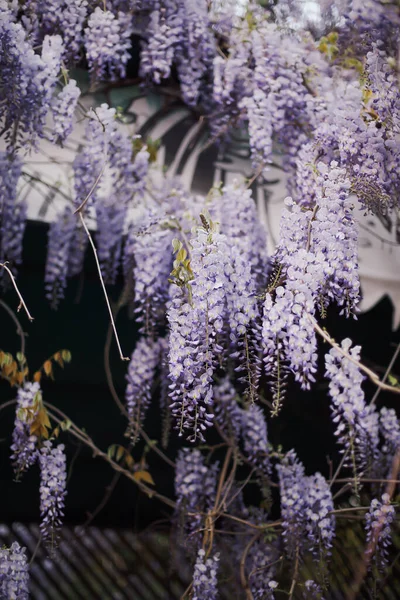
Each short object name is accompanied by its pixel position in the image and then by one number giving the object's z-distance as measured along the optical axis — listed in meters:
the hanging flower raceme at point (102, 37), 2.51
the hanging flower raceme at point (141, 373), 2.74
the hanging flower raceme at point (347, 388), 2.14
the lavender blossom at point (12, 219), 2.66
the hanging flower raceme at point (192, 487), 2.76
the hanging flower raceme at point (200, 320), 1.81
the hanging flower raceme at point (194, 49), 2.67
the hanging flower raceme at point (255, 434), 2.86
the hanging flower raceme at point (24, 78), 2.19
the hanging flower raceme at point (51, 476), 2.46
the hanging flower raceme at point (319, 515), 2.43
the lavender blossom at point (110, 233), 2.92
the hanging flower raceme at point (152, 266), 2.58
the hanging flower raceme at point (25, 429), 2.43
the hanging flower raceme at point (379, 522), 2.34
